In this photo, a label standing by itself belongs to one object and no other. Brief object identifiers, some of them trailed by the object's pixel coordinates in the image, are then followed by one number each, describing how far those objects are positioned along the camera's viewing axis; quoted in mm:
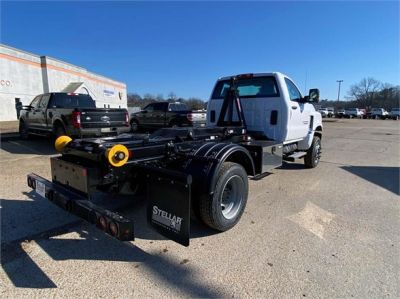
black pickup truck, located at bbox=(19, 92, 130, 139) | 8406
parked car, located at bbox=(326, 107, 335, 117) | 60412
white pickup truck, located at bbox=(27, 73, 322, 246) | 2912
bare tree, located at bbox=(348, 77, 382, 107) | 102125
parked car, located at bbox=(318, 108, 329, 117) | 55244
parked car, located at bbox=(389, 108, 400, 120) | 54250
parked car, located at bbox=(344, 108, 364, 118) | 57397
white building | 27156
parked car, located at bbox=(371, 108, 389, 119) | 56031
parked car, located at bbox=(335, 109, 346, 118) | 58428
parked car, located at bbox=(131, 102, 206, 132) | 15039
